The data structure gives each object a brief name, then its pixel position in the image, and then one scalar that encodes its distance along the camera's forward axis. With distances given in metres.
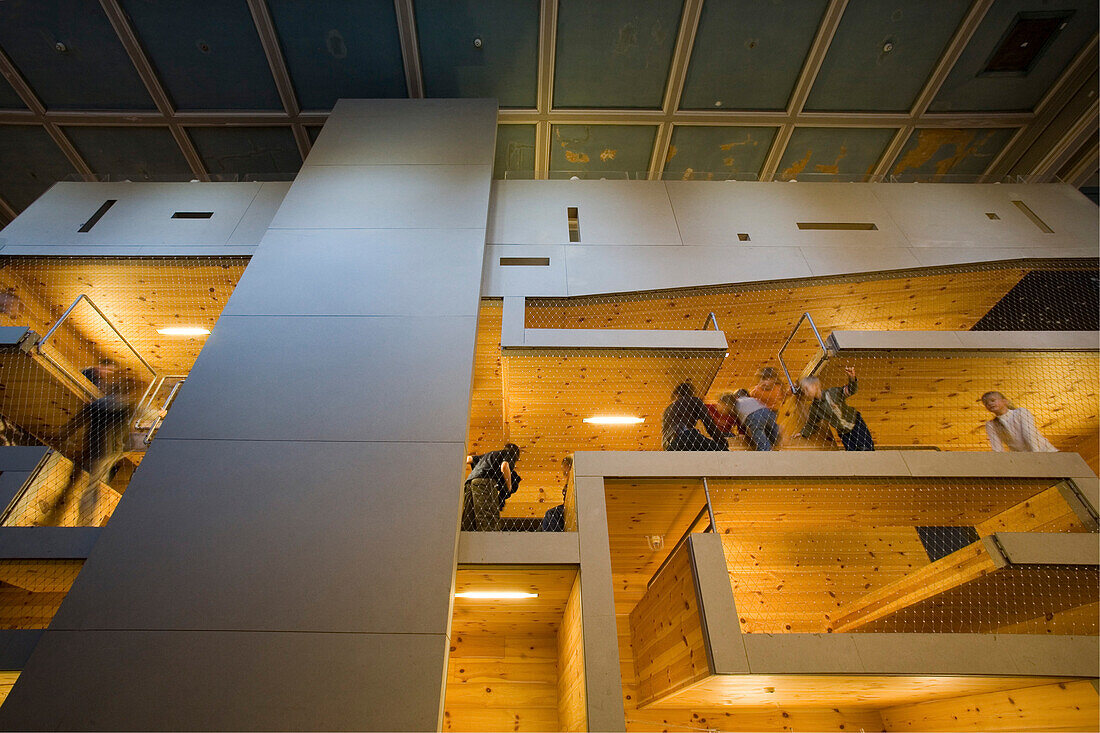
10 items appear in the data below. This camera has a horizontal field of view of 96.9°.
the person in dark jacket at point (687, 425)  3.19
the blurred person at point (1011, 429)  3.25
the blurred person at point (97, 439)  3.05
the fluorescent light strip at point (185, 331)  4.39
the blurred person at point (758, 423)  3.16
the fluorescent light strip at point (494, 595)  2.87
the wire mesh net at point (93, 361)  3.10
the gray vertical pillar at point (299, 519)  1.97
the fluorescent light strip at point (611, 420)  4.12
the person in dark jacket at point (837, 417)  3.20
